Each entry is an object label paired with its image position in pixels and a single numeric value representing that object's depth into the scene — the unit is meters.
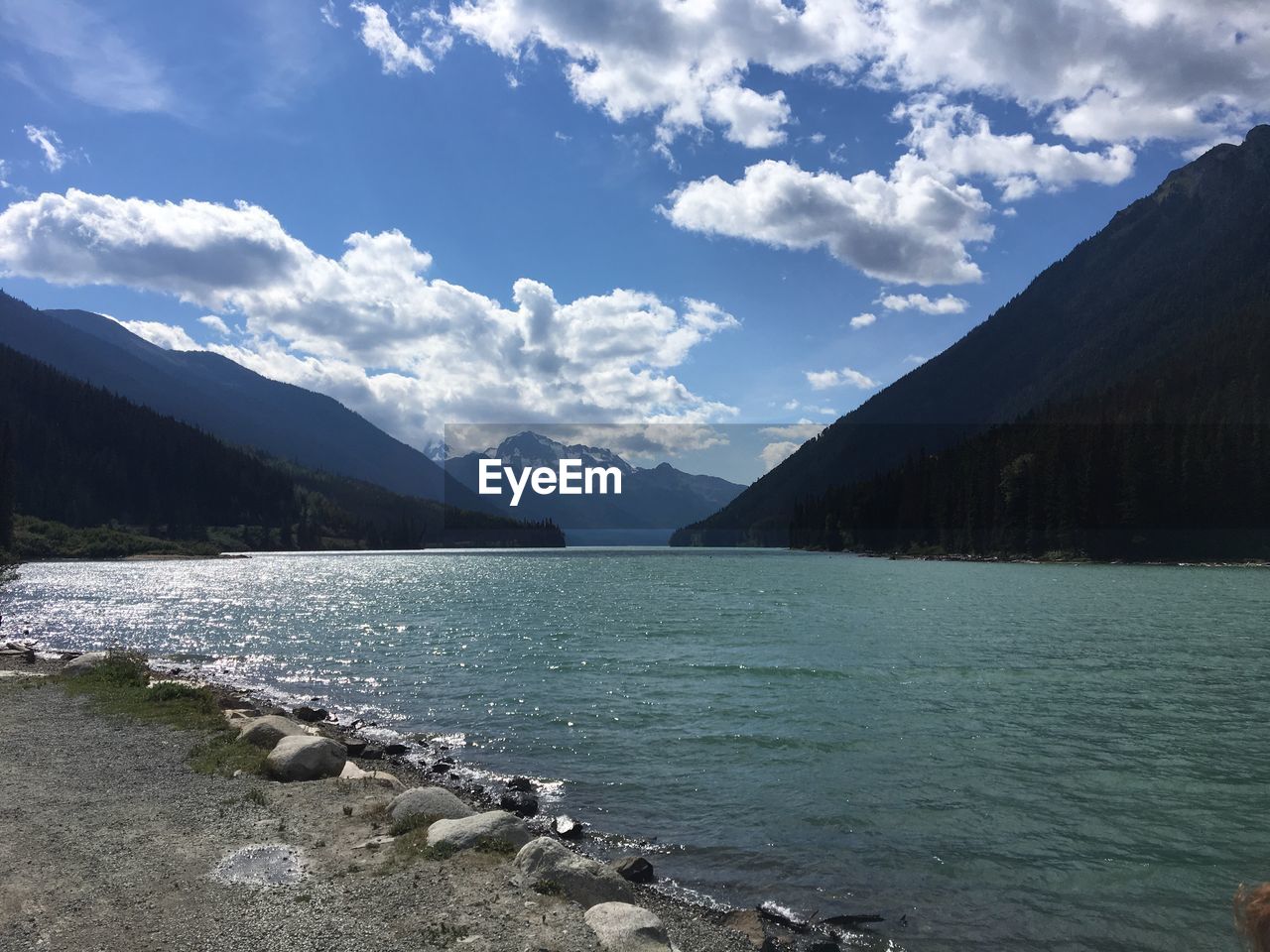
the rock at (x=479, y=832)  14.20
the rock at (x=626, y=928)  10.75
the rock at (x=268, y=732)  21.98
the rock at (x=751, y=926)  12.77
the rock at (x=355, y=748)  23.83
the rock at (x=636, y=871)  15.19
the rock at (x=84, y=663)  34.66
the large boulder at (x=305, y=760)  19.28
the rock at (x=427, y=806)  15.80
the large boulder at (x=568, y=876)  12.72
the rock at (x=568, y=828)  17.61
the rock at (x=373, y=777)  19.11
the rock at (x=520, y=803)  19.30
